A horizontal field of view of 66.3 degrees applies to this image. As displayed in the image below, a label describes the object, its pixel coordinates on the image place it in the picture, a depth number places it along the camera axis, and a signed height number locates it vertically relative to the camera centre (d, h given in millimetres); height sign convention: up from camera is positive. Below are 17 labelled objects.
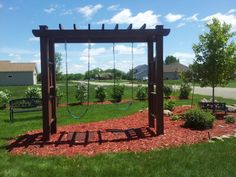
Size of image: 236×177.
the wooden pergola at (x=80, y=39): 4448 +875
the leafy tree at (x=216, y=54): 6840 +1093
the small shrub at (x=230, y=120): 5535 -1141
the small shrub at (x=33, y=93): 9703 -503
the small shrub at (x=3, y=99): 9389 -798
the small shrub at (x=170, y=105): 7413 -911
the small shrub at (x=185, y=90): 11530 -482
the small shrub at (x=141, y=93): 10884 -624
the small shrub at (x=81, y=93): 9983 -561
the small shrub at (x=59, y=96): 9864 -686
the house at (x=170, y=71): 46764 +3024
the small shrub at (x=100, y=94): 10451 -615
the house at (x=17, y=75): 32168 +1555
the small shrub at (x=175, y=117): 5851 -1124
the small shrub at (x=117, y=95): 10413 -679
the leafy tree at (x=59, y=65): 32229 +3444
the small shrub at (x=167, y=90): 11504 -447
